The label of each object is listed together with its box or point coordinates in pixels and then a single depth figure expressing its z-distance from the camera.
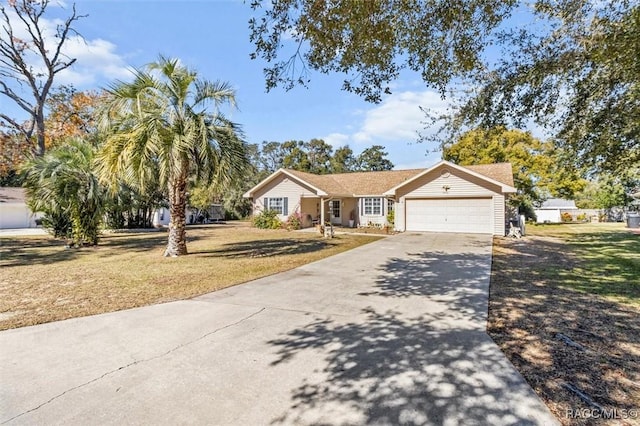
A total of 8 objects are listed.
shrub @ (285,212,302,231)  22.28
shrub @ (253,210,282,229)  23.08
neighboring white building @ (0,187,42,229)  26.27
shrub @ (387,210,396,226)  22.09
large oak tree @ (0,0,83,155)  18.03
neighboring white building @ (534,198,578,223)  37.48
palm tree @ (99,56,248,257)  9.49
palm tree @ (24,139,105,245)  12.23
